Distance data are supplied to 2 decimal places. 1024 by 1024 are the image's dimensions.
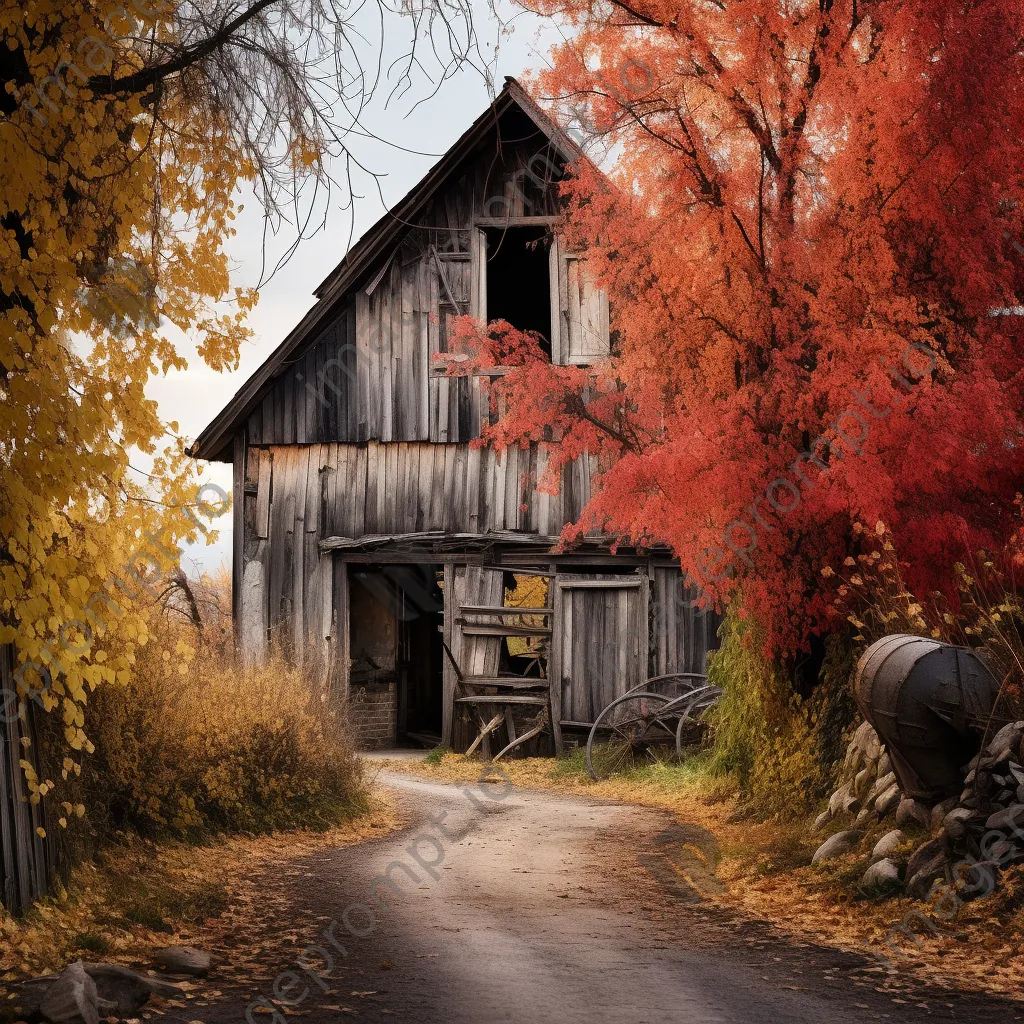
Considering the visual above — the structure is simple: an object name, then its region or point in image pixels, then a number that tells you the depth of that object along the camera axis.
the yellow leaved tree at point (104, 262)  5.50
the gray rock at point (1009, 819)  6.54
